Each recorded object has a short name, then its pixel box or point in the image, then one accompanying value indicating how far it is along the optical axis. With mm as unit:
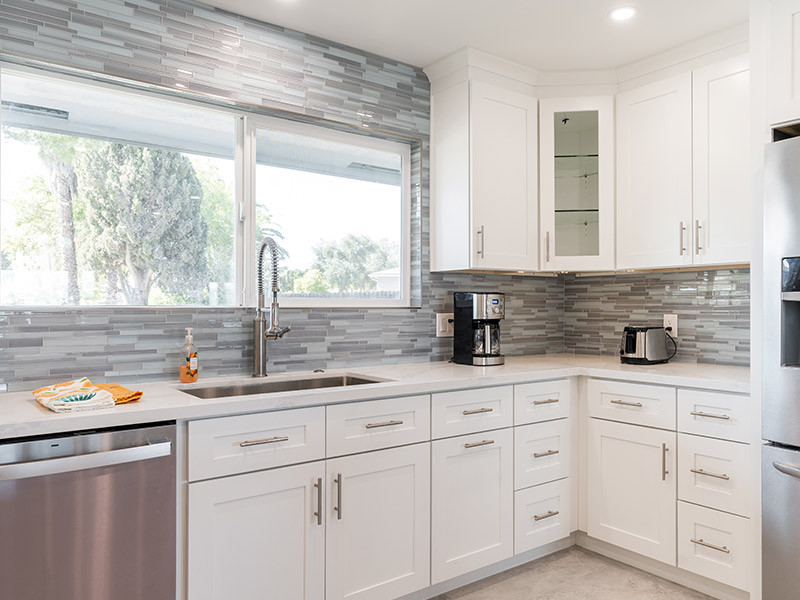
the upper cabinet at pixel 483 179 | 2775
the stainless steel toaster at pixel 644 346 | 2807
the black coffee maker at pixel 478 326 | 2703
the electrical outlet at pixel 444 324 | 2996
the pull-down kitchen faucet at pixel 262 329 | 2316
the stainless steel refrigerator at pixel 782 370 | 1854
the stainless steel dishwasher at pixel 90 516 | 1428
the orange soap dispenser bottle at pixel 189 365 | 2146
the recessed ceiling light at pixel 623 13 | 2350
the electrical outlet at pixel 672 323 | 2994
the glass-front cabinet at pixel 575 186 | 2969
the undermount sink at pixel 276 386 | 2184
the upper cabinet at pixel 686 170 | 2506
